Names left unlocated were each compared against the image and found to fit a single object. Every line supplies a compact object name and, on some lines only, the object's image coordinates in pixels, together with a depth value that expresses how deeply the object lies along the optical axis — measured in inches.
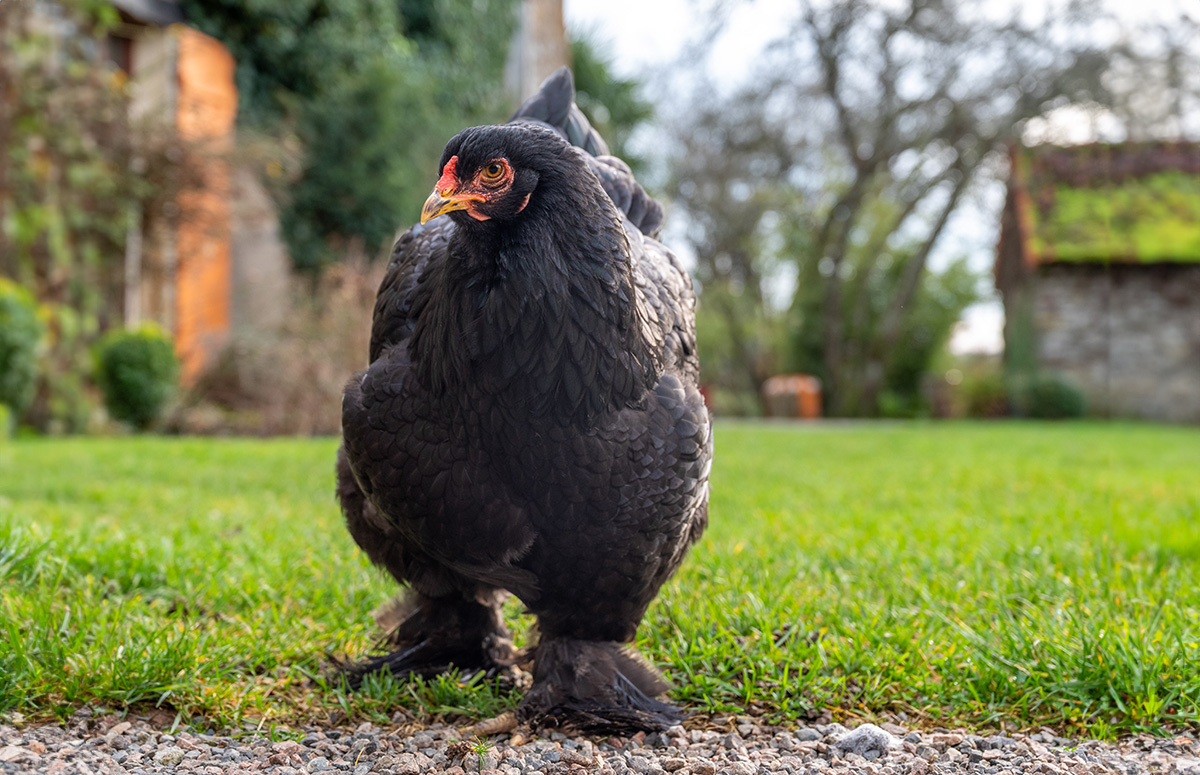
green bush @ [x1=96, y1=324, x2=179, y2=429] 356.2
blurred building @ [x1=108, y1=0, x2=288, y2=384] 390.0
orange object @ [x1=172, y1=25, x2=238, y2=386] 391.5
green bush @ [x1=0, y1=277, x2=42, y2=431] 304.3
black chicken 80.2
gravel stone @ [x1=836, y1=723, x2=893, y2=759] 84.1
